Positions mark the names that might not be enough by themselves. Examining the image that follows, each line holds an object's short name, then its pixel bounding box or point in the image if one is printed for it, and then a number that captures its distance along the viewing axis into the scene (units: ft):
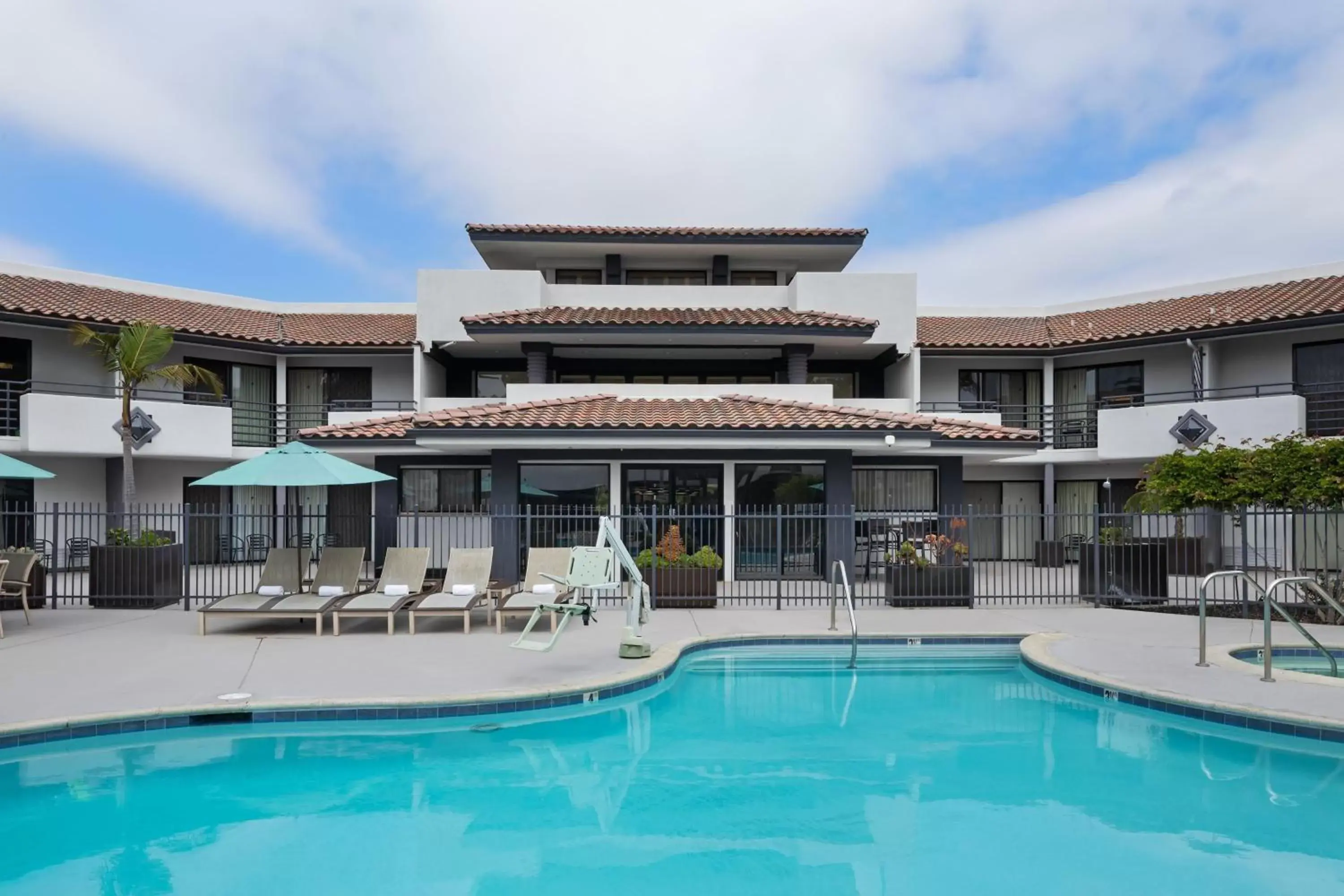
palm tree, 55.98
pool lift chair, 33.19
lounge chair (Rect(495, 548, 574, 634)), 40.19
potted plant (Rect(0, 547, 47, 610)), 43.06
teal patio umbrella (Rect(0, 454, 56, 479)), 38.73
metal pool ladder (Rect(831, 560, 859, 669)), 35.68
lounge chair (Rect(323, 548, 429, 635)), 40.16
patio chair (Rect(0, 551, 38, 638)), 41.14
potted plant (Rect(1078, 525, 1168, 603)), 50.34
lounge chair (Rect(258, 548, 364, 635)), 39.50
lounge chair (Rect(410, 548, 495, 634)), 40.37
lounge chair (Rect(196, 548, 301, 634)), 39.37
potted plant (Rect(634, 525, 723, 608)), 48.62
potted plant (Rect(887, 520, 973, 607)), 49.78
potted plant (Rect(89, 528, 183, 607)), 47.57
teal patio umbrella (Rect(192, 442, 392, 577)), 39.73
